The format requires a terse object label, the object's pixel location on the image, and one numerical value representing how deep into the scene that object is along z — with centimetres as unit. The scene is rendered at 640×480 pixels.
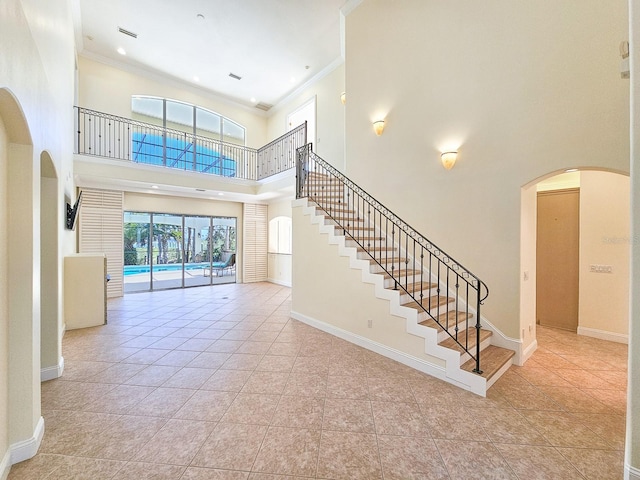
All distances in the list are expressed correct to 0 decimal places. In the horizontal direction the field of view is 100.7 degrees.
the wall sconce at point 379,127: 531
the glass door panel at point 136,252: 798
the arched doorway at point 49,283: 311
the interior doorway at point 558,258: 480
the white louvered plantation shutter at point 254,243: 977
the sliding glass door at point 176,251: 816
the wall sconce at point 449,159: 422
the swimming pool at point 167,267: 814
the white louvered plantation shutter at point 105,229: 701
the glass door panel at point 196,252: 902
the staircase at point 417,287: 314
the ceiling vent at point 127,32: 626
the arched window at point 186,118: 820
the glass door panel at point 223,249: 962
